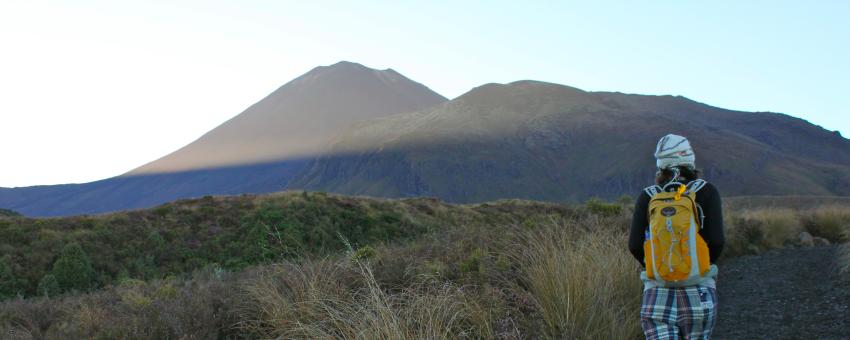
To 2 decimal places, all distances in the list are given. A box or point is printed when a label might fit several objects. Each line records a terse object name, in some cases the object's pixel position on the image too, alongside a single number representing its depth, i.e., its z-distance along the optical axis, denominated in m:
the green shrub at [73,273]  14.72
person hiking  3.13
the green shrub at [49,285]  13.75
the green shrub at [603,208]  14.78
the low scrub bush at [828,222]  15.71
